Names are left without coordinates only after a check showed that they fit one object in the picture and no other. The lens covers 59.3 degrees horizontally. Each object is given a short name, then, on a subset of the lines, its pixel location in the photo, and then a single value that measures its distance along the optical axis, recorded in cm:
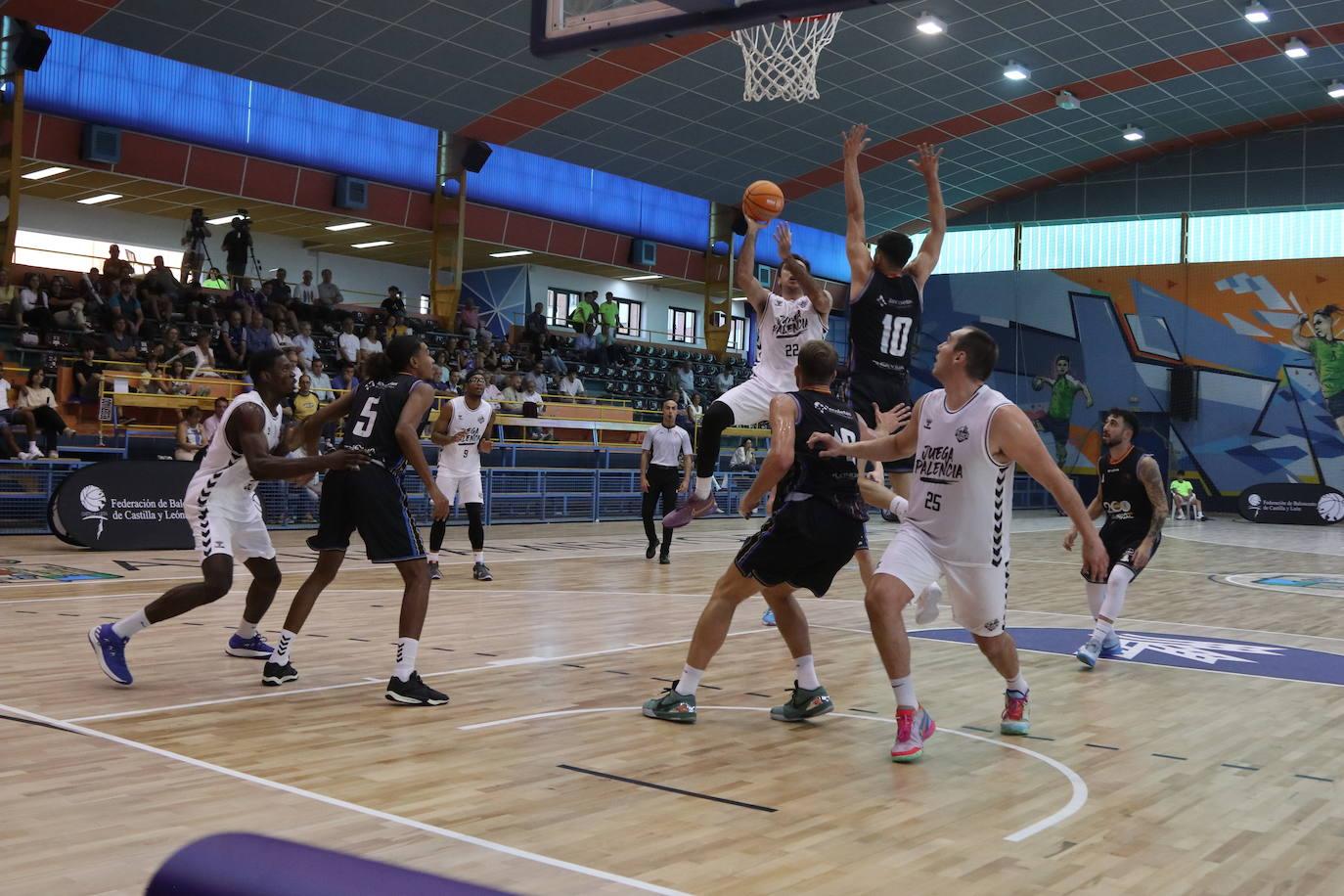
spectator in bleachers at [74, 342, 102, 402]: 1656
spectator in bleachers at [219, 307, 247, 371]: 1897
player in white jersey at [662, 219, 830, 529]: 707
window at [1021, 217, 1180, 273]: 3475
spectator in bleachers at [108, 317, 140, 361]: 1738
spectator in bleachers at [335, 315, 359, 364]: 2116
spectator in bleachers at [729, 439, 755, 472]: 2427
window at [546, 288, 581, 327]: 3200
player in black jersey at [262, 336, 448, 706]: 579
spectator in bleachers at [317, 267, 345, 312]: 2395
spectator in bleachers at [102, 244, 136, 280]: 1947
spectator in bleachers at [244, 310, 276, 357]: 1923
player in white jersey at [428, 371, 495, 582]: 1187
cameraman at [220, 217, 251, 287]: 2253
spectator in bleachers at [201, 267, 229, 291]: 2386
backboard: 688
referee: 1427
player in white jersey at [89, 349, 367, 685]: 588
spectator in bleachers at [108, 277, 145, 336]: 1847
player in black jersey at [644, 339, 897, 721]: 540
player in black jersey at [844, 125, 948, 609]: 689
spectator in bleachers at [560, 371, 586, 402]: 2522
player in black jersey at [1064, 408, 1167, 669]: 792
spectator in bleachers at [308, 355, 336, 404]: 1894
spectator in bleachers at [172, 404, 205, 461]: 1529
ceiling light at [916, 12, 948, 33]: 2288
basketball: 707
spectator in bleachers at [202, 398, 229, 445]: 1508
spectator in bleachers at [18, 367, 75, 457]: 1491
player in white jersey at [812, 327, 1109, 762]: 499
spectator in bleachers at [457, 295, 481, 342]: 2648
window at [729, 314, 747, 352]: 3634
